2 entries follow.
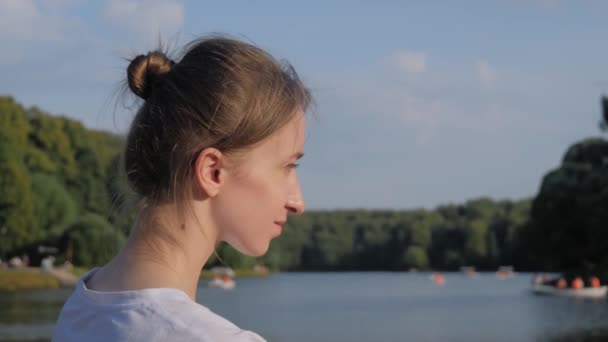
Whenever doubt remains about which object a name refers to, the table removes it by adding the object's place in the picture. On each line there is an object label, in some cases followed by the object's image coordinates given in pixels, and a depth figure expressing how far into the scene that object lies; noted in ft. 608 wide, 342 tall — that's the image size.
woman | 4.93
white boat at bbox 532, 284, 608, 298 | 138.03
